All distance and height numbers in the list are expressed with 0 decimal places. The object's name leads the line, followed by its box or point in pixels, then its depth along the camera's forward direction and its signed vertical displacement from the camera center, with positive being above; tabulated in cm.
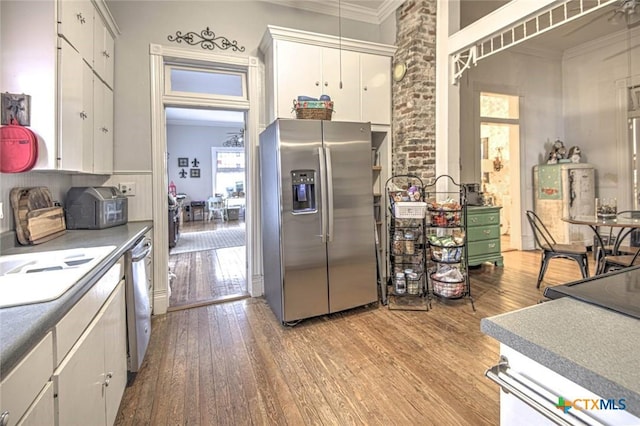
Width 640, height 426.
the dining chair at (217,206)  1011 +32
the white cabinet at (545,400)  55 -37
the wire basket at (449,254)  309 -41
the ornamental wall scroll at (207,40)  314 +180
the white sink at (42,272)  99 -22
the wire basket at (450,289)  311 -76
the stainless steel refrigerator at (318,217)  271 -2
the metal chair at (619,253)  297 -46
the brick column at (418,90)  337 +134
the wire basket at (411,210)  298 +3
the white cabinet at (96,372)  99 -60
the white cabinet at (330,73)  313 +149
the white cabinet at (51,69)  169 +85
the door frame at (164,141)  306 +77
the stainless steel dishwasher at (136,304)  192 -56
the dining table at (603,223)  288 -13
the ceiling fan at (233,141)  1003 +244
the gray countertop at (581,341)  53 -27
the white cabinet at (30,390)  67 -41
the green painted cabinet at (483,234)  427 -31
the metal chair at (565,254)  329 -47
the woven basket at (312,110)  285 +95
